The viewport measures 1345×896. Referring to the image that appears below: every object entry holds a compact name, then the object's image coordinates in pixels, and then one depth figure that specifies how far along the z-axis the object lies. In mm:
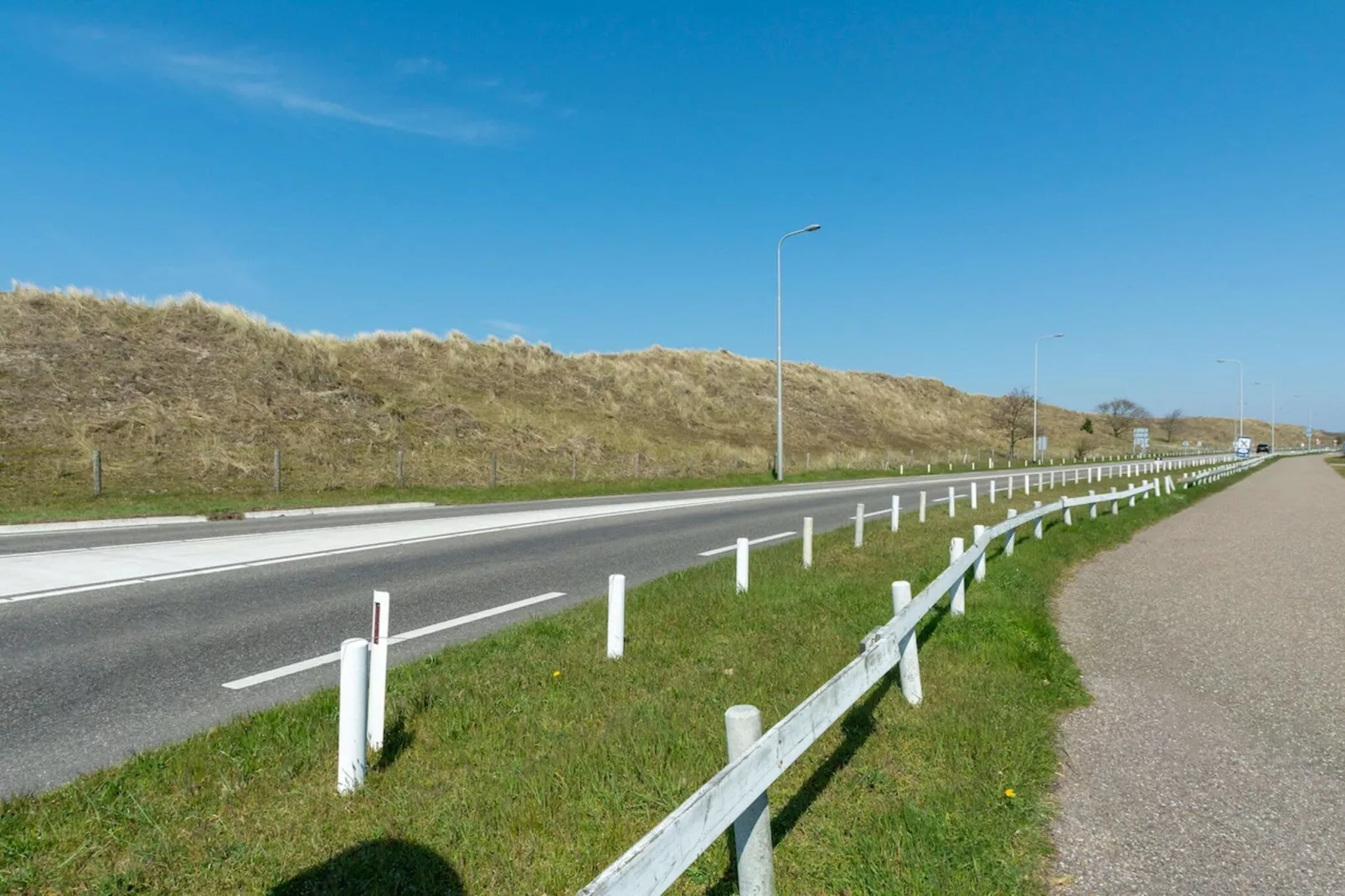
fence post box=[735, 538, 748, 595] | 8523
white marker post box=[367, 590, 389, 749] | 4168
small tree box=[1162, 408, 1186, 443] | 131250
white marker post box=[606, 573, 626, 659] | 6008
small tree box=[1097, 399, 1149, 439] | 114038
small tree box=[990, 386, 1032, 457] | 72062
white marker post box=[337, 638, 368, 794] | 3803
